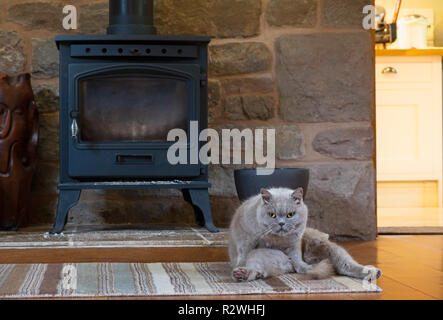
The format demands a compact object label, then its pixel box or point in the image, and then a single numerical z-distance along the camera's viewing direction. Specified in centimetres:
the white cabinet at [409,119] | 462
